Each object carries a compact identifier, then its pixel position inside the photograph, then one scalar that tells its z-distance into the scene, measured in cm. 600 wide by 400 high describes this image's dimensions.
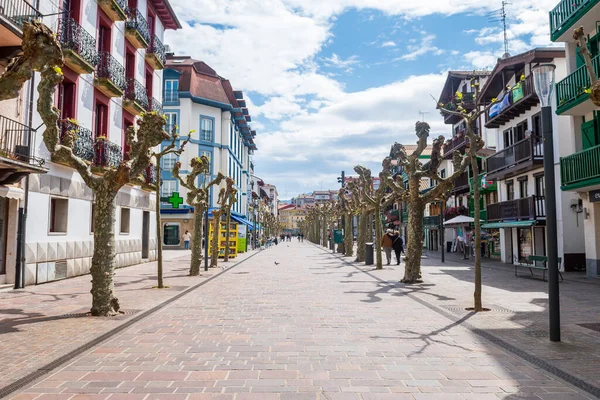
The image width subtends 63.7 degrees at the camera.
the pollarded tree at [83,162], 686
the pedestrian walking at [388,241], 2350
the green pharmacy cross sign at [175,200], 1892
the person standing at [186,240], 3896
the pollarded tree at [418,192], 1504
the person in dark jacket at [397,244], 2389
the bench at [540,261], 1574
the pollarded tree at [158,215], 1311
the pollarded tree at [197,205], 1718
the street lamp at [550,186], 692
